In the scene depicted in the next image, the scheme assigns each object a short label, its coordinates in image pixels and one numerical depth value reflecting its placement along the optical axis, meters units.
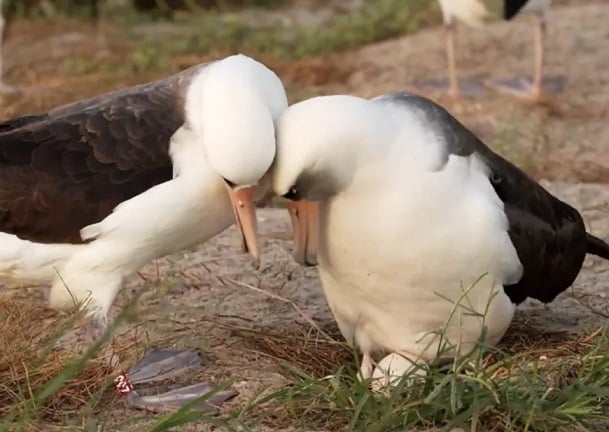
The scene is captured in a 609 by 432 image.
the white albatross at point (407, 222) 7.13
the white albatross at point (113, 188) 7.89
